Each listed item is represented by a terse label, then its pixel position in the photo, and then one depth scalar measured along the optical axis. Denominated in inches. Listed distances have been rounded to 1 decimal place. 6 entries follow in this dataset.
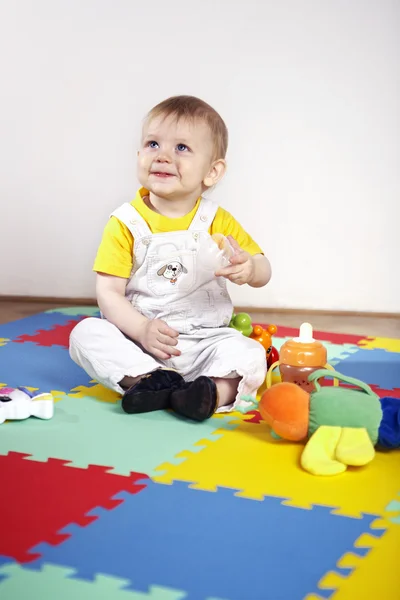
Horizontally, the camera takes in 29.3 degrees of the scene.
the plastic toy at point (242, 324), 63.5
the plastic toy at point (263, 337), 62.1
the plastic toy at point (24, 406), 47.1
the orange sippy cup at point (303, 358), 50.9
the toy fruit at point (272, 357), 60.7
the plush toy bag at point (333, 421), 40.2
